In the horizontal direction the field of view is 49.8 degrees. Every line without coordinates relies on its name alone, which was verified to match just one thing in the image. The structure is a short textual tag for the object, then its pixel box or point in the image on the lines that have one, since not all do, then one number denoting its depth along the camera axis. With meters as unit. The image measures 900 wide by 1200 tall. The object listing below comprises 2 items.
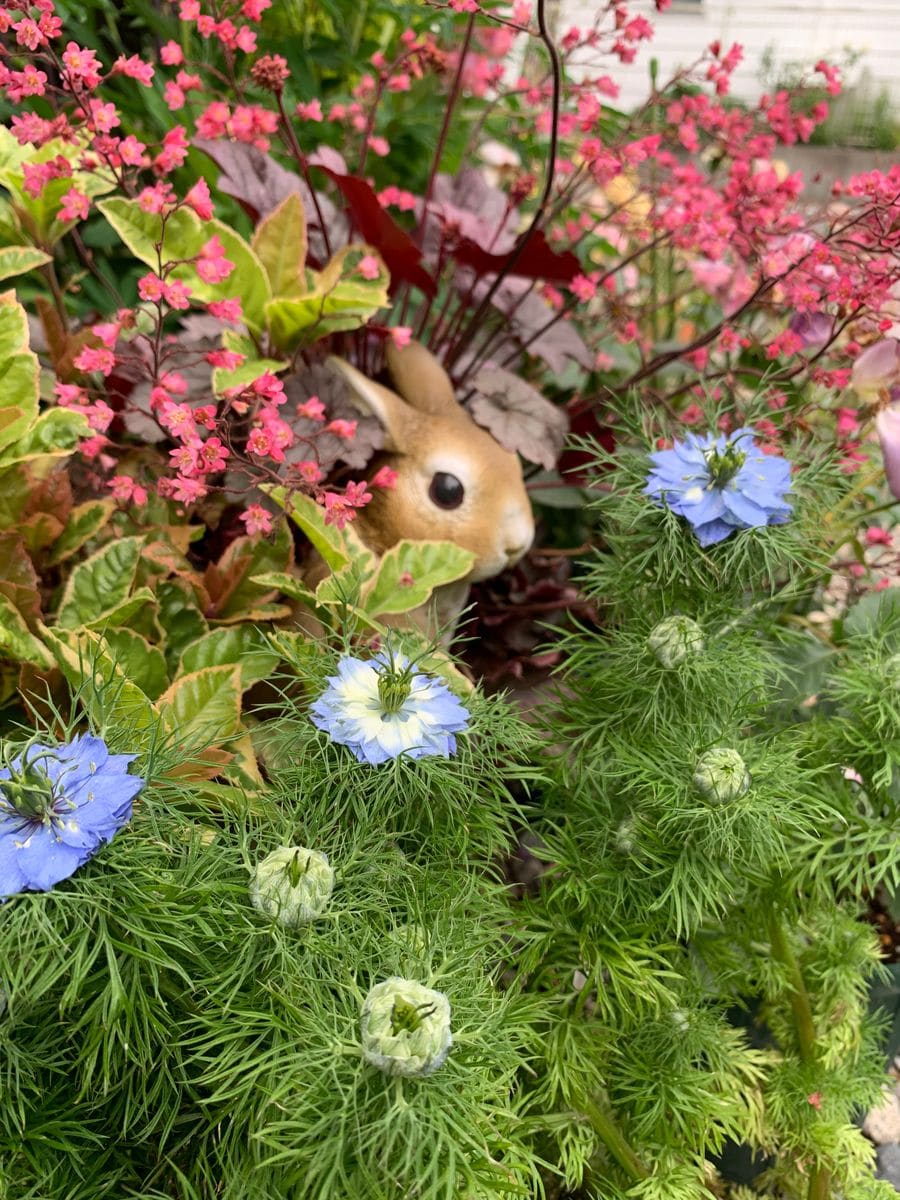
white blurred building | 5.28
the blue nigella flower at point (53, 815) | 0.47
